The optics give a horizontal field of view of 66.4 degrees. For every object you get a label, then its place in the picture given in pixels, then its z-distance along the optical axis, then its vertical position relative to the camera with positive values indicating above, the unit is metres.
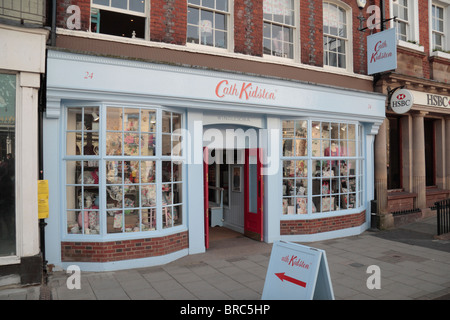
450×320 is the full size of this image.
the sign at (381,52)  9.35 +3.18
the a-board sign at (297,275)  4.22 -1.40
